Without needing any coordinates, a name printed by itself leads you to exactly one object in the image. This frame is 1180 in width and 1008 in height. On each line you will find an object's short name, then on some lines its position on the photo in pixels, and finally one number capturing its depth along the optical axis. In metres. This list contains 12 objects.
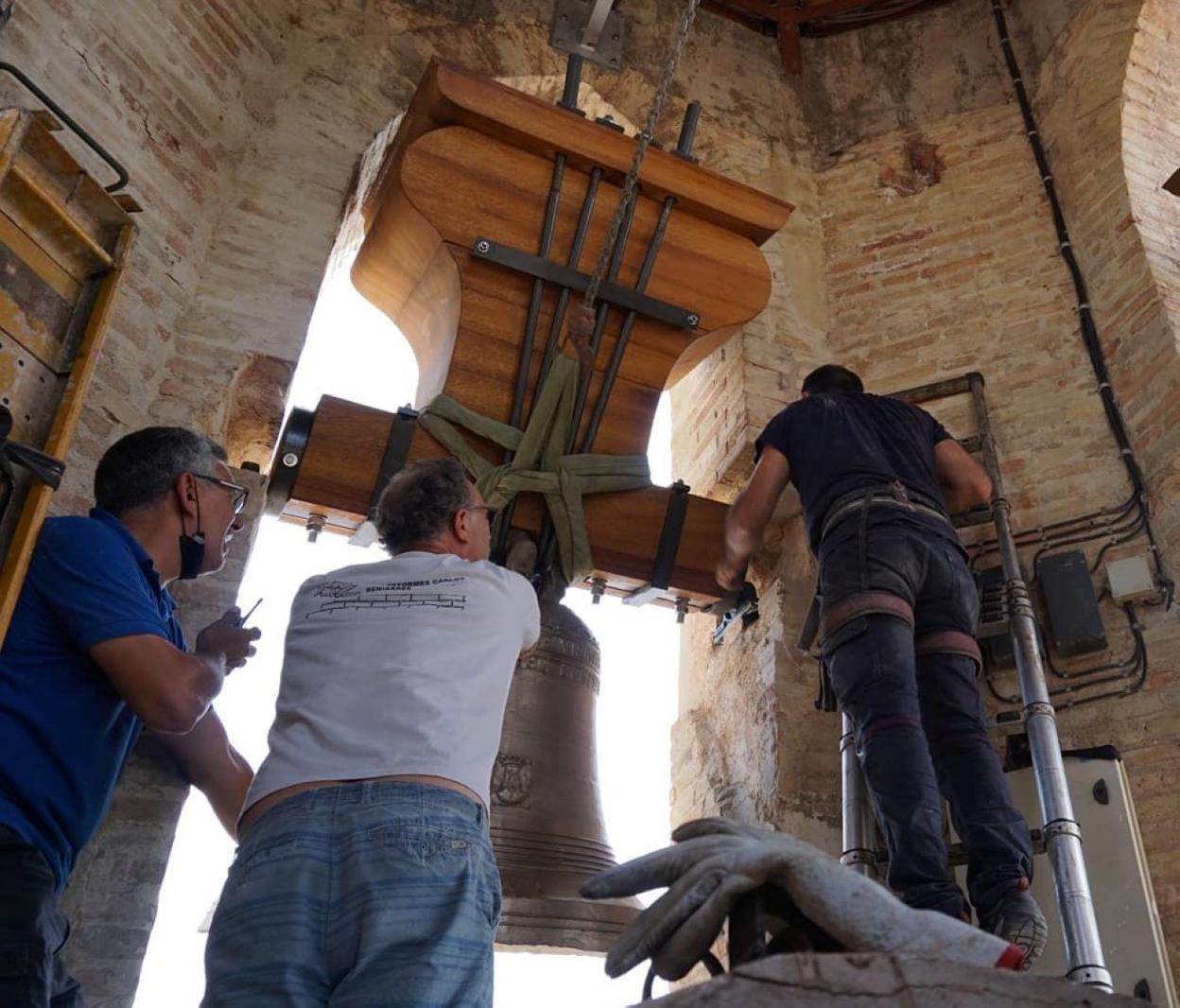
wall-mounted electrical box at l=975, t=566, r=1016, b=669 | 3.48
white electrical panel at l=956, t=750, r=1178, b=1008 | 2.77
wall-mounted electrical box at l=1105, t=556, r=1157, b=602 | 3.50
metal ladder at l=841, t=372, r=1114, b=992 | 2.44
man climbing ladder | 2.38
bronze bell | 2.53
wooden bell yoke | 3.44
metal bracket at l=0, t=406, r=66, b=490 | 1.98
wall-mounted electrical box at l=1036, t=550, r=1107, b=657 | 3.51
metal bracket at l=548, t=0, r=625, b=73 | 4.04
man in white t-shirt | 1.61
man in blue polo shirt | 1.85
